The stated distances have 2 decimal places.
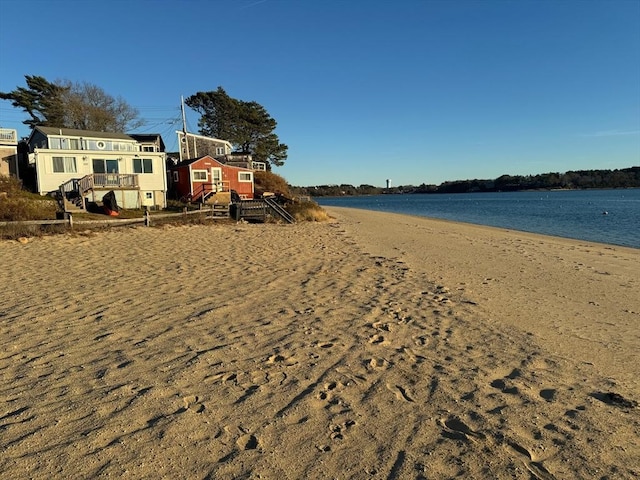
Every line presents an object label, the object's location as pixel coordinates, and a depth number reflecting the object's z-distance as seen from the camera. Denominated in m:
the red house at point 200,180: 34.22
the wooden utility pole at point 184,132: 44.19
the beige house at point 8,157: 30.34
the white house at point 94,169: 27.77
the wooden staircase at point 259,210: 27.44
